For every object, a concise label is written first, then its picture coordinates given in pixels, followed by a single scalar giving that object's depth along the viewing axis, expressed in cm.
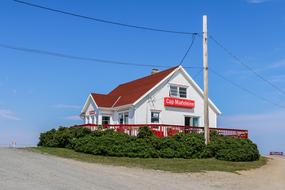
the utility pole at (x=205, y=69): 2795
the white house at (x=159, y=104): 3653
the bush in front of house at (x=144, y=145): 2566
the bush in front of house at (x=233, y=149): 2602
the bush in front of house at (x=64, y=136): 2986
